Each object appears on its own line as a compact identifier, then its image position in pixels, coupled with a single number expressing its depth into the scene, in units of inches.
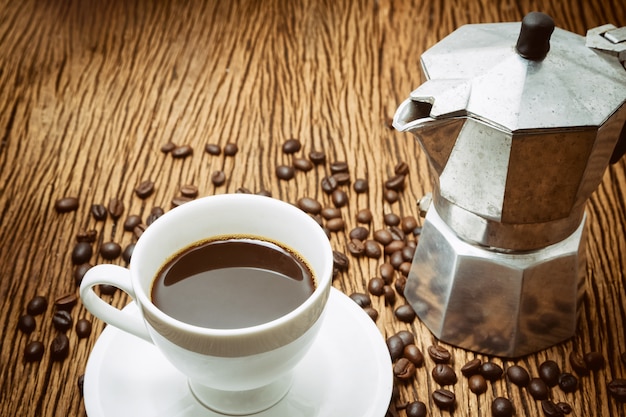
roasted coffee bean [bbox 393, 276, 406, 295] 38.0
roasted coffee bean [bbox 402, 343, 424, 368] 34.4
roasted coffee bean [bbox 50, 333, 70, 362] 34.1
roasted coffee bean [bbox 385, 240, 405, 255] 39.6
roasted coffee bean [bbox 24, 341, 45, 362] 34.0
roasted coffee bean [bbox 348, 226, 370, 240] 40.4
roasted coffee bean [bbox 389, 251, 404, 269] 39.0
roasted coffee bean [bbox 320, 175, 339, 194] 43.3
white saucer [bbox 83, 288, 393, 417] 28.8
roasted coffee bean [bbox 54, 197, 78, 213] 41.3
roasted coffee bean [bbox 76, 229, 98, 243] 39.7
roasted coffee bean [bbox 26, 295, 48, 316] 36.0
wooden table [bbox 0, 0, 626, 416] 35.5
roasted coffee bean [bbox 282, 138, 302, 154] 45.6
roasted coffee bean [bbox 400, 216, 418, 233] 40.8
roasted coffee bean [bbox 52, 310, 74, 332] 35.5
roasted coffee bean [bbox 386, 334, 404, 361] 34.6
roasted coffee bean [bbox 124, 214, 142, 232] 40.4
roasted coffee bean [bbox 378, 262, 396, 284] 38.4
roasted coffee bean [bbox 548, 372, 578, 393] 33.6
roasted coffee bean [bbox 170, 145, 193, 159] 45.2
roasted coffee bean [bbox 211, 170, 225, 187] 43.6
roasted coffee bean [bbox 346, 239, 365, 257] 39.5
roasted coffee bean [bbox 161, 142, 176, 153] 45.6
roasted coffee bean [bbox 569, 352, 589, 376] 34.2
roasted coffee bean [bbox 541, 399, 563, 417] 32.4
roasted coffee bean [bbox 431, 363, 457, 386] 33.8
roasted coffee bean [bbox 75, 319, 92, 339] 35.1
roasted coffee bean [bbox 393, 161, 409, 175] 44.1
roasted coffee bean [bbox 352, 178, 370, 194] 43.1
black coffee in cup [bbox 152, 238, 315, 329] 27.4
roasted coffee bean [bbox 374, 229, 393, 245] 40.1
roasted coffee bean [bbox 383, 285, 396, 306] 37.2
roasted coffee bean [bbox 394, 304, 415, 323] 36.6
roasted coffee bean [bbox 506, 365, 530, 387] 33.8
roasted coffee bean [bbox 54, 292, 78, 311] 36.2
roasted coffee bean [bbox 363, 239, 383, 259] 39.4
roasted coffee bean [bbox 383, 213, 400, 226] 41.1
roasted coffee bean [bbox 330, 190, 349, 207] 42.4
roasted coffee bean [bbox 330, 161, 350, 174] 44.2
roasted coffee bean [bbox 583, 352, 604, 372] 34.4
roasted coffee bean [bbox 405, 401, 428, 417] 32.3
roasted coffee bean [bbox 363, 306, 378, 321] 36.1
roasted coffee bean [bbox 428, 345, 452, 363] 34.7
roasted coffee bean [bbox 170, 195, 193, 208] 41.8
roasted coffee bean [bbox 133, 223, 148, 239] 40.2
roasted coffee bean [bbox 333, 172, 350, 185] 43.6
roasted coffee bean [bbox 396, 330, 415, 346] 35.2
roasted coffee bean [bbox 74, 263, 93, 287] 37.6
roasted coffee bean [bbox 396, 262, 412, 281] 38.6
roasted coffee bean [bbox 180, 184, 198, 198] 42.8
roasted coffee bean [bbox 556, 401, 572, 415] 32.7
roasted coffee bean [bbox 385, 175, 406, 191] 43.0
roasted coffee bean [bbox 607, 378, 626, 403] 33.2
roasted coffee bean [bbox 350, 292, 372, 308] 36.8
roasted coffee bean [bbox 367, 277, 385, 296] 37.6
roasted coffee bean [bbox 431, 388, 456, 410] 32.7
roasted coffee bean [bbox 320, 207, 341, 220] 41.4
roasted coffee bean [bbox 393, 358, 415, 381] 33.8
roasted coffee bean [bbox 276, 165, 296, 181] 44.0
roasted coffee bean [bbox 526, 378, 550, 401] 33.2
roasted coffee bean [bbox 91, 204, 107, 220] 41.1
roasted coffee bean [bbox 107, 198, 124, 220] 41.3
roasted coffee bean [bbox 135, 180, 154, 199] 42.5
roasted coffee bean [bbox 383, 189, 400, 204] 42.7
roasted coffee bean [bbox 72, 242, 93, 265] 38.5
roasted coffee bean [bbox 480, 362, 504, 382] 33.9
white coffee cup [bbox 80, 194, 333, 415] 24.7
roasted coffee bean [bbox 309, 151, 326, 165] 45.0
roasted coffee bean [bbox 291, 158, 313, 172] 44.5
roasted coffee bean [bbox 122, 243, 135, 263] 38.9
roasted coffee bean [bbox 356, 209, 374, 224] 41.4
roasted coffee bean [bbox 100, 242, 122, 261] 38.9
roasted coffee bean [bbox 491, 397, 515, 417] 32.4
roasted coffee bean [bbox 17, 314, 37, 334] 35.2
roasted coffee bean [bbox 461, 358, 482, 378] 34.0
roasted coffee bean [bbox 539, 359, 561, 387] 33.8
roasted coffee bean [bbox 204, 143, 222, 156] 45.5
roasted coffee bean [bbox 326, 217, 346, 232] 40.8
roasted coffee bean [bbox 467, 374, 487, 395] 33.5
